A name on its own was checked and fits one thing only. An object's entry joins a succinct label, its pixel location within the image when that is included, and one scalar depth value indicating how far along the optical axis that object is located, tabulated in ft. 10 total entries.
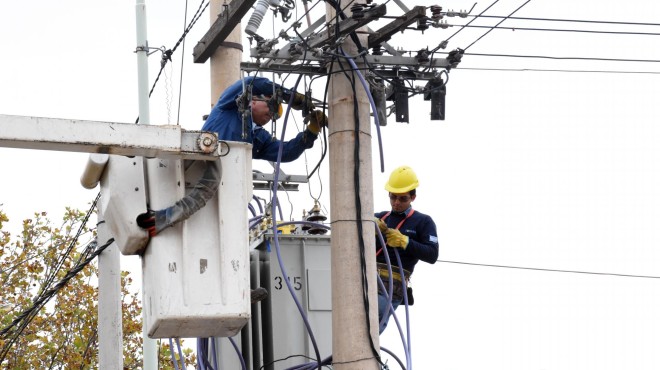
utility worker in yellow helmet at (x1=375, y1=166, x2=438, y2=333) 52.78
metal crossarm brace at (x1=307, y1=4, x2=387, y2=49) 47.13
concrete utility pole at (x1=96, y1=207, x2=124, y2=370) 52.86
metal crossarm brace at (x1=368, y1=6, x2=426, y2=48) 49.05
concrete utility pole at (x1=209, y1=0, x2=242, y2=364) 67.07
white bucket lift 36.70
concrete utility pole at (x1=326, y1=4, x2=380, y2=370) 46.80
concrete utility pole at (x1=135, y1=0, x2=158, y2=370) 68.20
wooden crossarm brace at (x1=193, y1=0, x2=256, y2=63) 58.54
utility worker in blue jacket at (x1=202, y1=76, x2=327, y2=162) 52.04
